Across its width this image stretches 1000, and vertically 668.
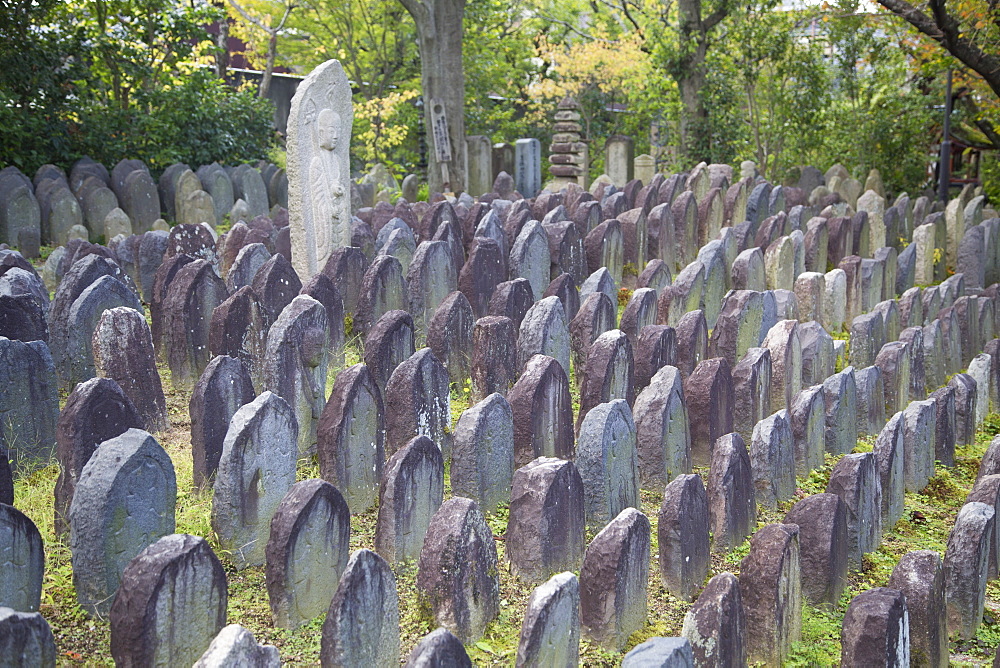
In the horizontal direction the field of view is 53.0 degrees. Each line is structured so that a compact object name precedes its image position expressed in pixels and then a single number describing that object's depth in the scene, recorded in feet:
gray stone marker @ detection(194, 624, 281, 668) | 9.16
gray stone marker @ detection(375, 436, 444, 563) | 13.39
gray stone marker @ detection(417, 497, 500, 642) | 12.05
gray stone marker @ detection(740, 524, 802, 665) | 12.37
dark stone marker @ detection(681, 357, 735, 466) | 17.76
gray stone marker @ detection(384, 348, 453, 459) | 16.24
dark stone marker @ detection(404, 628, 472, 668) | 9.81
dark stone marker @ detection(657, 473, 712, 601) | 13.41
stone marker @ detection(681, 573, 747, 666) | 11.03
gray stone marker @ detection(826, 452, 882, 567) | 15.04
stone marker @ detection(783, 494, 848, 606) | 13.74
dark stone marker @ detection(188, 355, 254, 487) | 15.08
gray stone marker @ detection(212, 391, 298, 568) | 13.30
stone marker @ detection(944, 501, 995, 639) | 13.91
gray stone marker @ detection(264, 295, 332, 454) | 17.20
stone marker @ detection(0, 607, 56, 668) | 9.52
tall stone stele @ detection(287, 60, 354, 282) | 24.63
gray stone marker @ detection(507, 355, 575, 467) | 16.24
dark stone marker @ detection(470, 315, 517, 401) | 19.22
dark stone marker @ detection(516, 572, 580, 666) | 10.68
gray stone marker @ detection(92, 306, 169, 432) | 16.78
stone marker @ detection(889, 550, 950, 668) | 12.17
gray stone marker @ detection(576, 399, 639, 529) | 14.67
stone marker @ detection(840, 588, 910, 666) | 11.23
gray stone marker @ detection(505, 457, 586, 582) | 13.39
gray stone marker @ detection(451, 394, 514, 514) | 15.05
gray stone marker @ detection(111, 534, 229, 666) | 10.41
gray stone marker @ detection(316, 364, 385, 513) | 14.93
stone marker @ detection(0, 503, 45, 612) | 11.30
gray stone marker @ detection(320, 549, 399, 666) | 10.55
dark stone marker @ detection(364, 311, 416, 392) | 18.38
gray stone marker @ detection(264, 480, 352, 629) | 12.00
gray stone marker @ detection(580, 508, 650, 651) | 12.17
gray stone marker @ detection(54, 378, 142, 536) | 13.53
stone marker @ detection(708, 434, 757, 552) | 14.73
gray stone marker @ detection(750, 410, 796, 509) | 16.43
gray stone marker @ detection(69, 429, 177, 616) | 11.90
